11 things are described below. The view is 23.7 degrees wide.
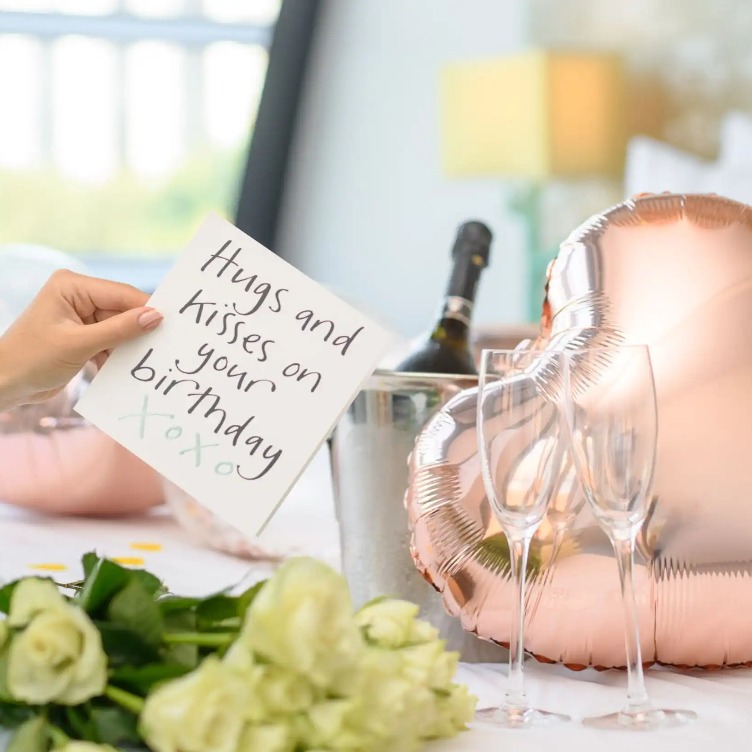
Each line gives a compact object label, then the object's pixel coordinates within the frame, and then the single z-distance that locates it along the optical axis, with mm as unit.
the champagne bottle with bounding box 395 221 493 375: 1531
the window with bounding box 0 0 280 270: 4027
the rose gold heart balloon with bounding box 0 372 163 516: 1795
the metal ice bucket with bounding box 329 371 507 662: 1266
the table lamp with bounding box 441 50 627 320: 3265
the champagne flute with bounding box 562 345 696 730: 1028
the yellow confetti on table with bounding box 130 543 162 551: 1643
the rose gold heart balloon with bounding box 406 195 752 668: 1157
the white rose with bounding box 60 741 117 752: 850
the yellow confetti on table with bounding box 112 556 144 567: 1537
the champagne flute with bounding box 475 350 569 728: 1024
